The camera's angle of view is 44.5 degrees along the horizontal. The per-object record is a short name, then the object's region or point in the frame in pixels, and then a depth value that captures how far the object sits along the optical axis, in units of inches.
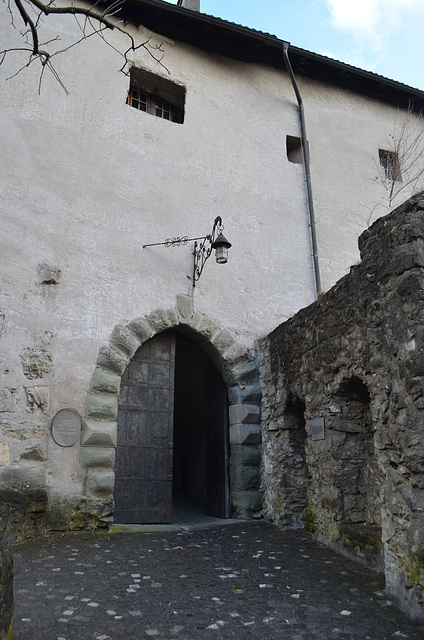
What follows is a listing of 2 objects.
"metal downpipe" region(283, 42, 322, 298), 296.0
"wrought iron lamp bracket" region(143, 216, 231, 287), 257.8
